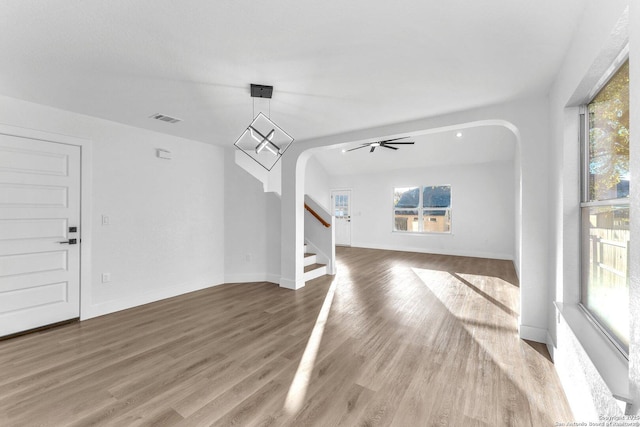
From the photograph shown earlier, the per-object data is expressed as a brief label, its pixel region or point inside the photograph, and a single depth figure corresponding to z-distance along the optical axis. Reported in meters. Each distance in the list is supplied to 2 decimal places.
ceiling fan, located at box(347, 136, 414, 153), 5.37
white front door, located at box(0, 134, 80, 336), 2.86
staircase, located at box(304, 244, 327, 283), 5.09
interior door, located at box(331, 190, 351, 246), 9.69
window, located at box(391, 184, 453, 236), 7.90
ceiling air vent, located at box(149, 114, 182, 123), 3.39
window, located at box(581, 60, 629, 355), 1.47
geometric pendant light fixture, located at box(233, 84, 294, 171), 2.58
